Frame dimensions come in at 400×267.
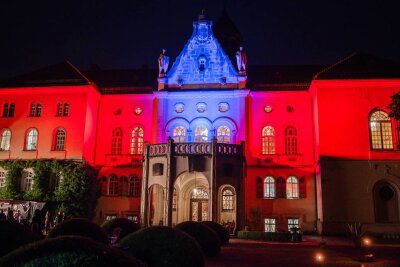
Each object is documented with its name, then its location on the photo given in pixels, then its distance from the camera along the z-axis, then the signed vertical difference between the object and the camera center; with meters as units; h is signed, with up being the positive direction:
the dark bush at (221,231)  25.07 -1.03
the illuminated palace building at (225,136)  35.19 +6.71
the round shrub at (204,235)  19.03 -0.97
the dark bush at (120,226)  21.94 -0.76
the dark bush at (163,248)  11.95 -0.98
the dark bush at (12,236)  12.01 -0.73
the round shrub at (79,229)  16.03 -0.68
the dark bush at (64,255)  6.77 -0.69
